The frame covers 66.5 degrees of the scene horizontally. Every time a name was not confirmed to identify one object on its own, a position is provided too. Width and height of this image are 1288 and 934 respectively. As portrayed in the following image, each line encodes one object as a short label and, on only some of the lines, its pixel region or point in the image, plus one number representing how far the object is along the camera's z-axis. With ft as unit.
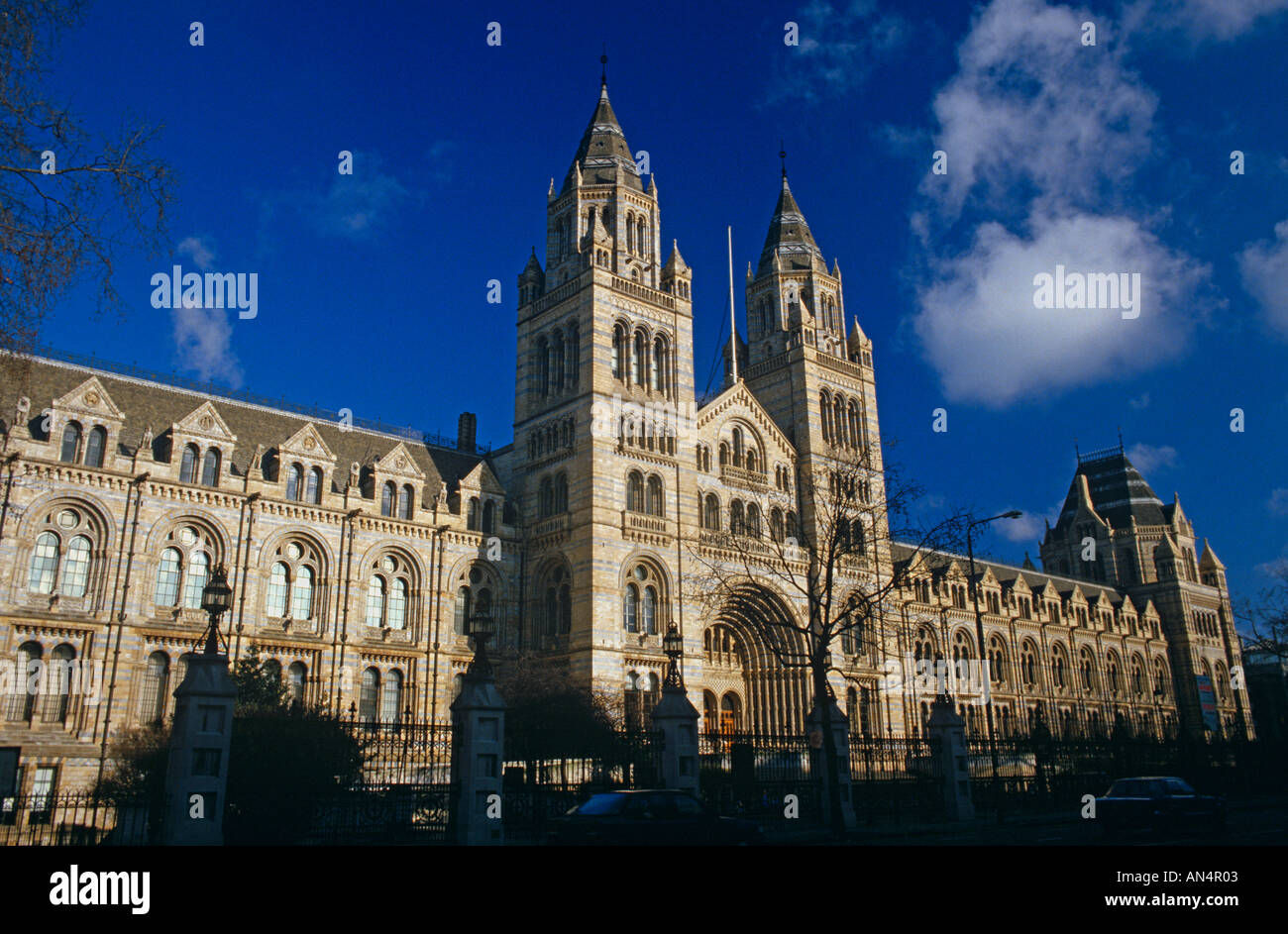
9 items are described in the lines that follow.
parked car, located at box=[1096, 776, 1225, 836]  75.00
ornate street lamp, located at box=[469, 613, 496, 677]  66.08
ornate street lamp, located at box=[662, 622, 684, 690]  80.64
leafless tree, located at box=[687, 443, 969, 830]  157.38
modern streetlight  103.27
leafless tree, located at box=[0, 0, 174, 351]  43.42
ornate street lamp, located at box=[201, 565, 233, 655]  60.08
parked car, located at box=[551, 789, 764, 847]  56.75
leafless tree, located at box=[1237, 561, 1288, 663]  156.04
